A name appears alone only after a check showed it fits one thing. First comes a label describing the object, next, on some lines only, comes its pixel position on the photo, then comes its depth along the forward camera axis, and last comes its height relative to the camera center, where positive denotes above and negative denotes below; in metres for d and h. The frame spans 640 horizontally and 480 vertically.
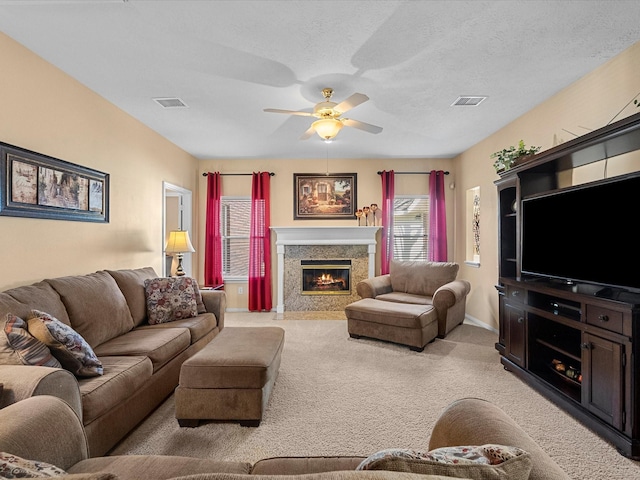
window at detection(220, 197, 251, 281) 6.02 +0.06
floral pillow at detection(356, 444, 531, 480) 0.63 -0.45
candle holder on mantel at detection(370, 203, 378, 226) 5.84 +0.52
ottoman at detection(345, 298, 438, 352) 3.77 -1.00
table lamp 4.42 -0.06
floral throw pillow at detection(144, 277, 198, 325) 3.33 -0.64
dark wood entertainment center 1.98 -0.64
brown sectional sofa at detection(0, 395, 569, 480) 1.01 -0.68
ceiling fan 2.84 +1.11
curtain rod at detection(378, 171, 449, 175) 5.91 +1.18
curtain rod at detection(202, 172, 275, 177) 5.93 +1.16
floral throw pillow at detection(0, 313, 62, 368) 1.70 -0.58
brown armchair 4.16 -0.70
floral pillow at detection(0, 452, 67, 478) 0.67 -0.49
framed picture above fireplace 5.93 +0.77
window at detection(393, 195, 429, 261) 6.00 +0.19
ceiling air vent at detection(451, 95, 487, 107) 3.34 +1.43
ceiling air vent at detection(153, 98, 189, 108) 3.38 +1.43
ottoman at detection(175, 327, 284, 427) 2.21 -1.03
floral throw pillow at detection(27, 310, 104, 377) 1.89 -0.62
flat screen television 2.12 +0.03
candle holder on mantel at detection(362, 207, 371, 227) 5.80 +0.44
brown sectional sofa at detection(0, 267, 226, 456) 1.58 -0.82
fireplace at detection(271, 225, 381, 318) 5.77 -0.33
